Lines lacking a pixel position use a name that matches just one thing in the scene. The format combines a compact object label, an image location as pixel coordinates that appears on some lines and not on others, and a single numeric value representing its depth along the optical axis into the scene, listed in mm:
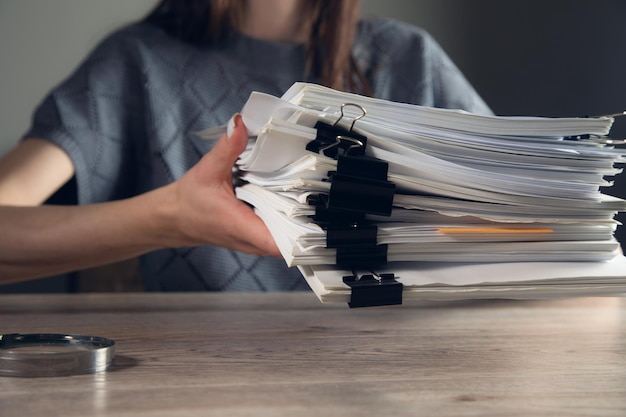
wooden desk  985
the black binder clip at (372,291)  1061
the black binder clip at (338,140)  1084
